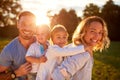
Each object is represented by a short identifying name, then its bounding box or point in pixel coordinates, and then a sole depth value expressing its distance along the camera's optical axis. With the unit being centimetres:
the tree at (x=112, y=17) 2854
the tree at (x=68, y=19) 2852
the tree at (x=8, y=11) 3304
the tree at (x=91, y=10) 3377
